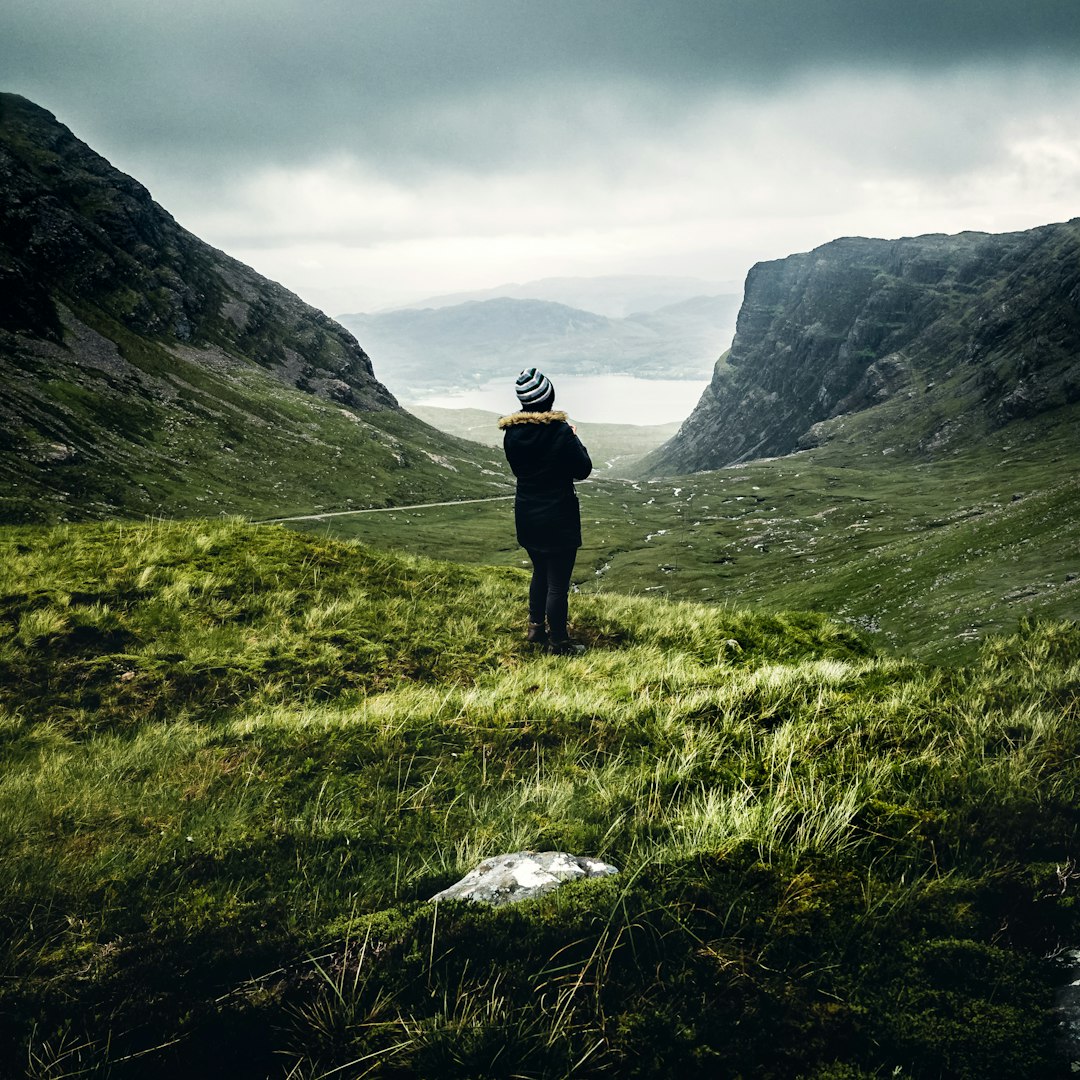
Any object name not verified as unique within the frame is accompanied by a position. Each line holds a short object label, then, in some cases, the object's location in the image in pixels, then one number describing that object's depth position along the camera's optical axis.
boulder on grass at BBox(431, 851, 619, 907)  3.92
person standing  10.67
